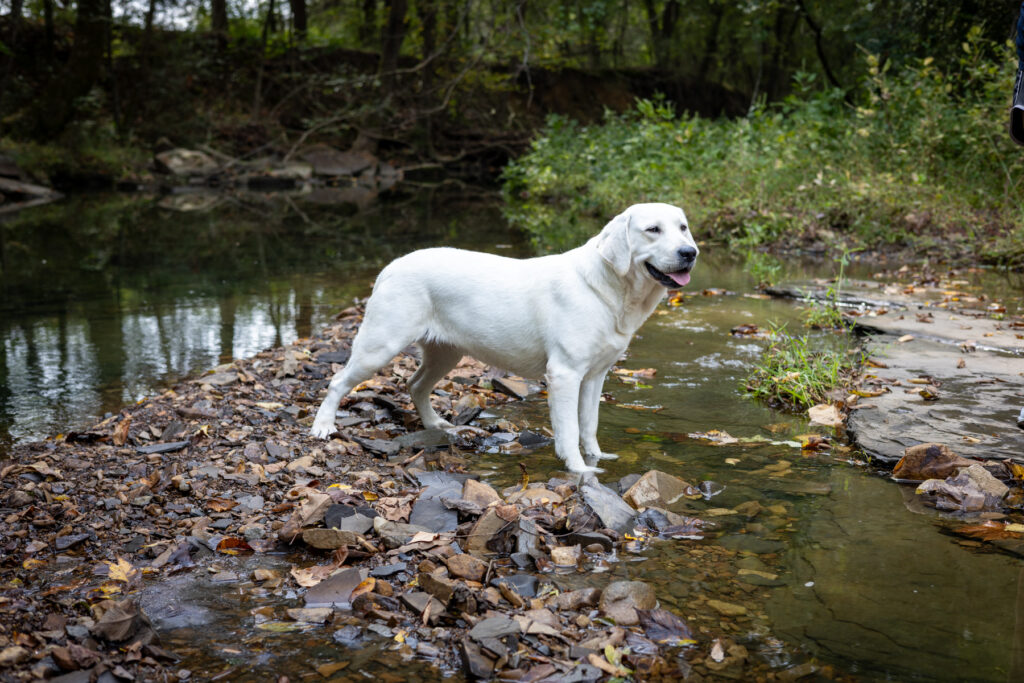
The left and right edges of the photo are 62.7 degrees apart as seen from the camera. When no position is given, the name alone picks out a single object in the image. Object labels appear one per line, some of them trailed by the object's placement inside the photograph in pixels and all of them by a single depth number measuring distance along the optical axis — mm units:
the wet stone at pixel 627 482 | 4473
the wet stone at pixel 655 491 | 4336
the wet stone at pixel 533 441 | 5383
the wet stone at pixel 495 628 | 3029
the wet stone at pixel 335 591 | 3346
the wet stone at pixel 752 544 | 3848
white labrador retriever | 4582
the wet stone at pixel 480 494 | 4211
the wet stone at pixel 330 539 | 3725
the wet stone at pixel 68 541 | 3736
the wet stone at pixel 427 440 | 5316
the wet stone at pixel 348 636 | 3072
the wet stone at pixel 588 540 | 3865
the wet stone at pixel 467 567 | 3492
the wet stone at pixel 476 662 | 2861
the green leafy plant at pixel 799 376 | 6031
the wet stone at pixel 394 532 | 3777
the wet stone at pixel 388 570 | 3518
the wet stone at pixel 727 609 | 3309
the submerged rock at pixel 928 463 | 4484
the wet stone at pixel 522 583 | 3415
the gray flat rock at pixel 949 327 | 6977
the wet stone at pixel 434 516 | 3979
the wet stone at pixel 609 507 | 4017
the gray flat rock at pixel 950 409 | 4848
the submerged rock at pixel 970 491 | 4195
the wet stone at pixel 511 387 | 6578
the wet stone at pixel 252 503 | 4215
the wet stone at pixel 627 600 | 3215
